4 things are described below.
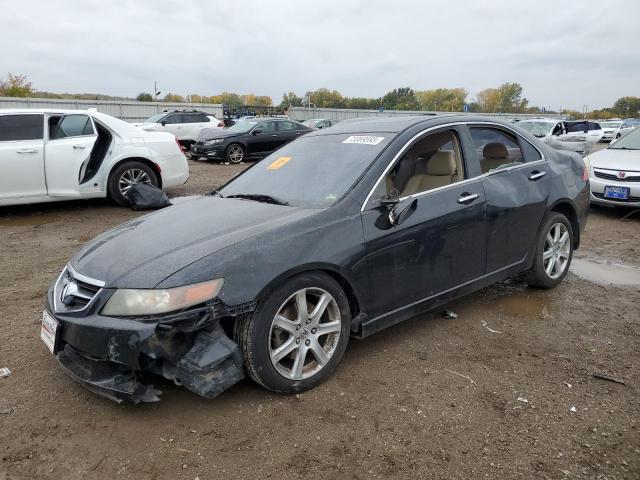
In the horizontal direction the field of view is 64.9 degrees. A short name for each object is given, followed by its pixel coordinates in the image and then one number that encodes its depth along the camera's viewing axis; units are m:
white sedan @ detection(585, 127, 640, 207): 7.59
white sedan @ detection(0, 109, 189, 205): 7.34
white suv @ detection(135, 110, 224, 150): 19.38
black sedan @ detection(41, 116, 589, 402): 2.60
